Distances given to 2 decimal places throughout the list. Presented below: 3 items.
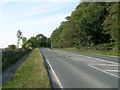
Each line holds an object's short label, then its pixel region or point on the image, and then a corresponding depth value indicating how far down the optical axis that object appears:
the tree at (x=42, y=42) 188.75
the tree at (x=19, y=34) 102.56
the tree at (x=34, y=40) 173.65
